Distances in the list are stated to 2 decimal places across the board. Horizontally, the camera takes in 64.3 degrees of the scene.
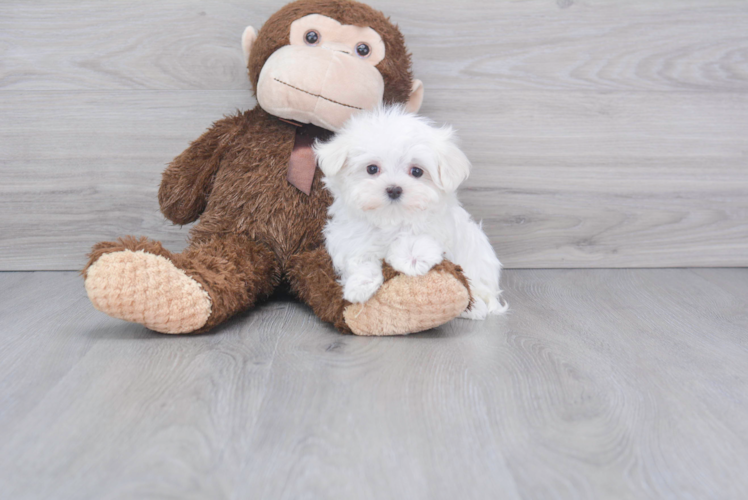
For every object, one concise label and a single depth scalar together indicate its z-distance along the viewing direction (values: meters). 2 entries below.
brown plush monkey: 1.00
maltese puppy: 0.99
